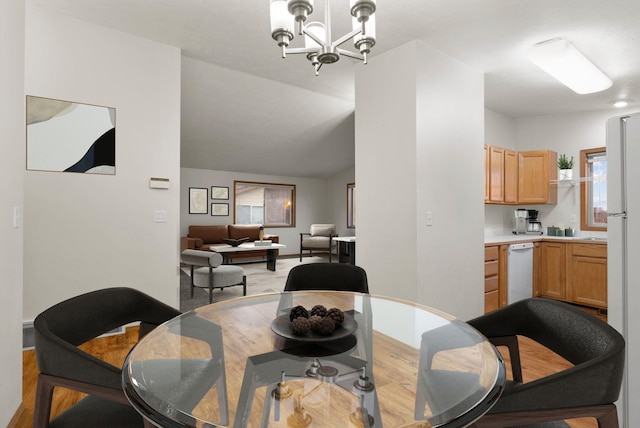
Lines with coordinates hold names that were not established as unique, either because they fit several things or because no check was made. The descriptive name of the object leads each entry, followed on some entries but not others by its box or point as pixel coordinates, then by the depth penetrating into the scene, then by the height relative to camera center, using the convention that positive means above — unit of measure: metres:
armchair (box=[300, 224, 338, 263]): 8.30 -0.58
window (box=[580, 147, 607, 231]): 4.68 +0.36
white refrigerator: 1.60 -0.14
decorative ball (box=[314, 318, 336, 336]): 1.16 -0.37
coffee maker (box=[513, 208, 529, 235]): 5.11 -0.08
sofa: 7.09 -0.45
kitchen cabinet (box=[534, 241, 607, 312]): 3.99 -0.69
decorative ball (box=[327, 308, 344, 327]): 1.22 -0.35
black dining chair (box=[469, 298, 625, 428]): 0.93 -0.48
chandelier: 1.45 +0.84
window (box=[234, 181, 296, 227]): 9.08 +0.32
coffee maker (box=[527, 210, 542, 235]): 5.05 -0.11
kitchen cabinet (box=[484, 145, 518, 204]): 4.38 +0.52
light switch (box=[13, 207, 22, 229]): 1.76 -0.01
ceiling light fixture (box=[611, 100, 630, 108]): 4.39 +1.42
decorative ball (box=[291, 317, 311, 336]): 1.16 -0.37
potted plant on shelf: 4.74 +0.64
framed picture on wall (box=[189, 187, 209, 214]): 7.92 +0.37
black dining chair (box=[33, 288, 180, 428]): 1.00 -0.45
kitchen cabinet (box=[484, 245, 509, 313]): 3.77 -0.67
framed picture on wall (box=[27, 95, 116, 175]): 2.79 +0.66
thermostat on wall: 3.22 +0.31
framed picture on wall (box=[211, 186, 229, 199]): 8.23 +0.57
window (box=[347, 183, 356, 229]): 9.38 +0.28
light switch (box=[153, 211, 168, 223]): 3.24 +0.00
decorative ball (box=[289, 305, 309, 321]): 1.29 -0.36
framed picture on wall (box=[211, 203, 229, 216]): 8.26 +0.16
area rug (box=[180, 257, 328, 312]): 4.44 -1.06
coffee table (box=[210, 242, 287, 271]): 5.80 -0.56
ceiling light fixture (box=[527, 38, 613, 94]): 3.07 +1.40
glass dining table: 0.78 -0.44
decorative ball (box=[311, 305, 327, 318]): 1.26 -0.35
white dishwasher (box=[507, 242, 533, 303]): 4.00 -0.66
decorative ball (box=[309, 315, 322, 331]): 1.17 -0.35
